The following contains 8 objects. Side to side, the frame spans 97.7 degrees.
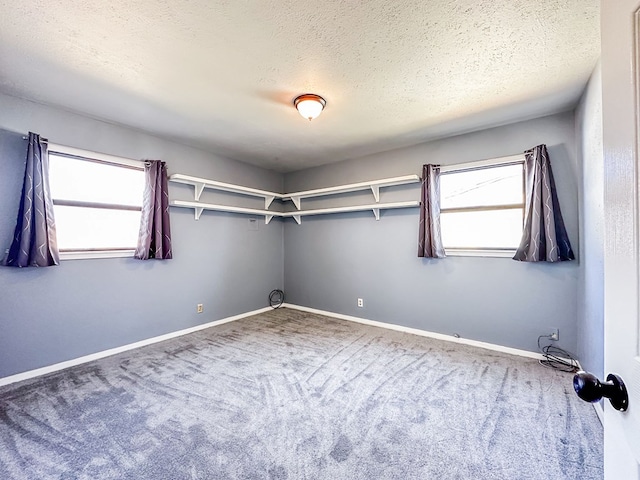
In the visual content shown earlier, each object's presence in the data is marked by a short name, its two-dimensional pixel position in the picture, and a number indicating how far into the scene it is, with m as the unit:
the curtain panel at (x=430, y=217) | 3.28
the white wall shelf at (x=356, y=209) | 3.61
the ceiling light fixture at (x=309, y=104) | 2.37
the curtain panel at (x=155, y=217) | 3.08
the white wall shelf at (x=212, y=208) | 3.49
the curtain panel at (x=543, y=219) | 2.62
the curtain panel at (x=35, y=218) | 2.36
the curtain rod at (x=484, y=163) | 2.94
